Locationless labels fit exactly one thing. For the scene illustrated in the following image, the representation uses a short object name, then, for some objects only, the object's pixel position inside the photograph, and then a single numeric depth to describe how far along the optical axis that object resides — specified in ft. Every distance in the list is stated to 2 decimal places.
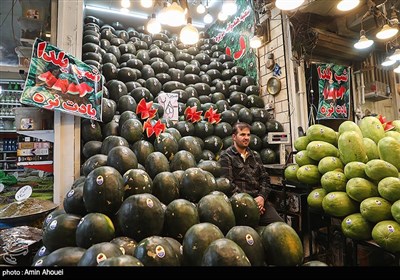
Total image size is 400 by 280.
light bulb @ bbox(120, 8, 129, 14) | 25.06
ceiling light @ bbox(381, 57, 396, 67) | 16.41
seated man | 9.75
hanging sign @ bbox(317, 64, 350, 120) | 16.44
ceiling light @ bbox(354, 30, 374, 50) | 13.37
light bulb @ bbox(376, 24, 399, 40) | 12.22
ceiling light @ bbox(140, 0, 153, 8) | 16.20
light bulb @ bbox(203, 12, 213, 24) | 22.30
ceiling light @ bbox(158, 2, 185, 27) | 10.77
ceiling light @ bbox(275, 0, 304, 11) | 9.29
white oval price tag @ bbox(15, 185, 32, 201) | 7.89
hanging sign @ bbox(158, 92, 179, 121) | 14.19
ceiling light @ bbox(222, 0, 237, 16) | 17.62
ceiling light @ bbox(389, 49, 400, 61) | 14.57
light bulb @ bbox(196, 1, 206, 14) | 21.44
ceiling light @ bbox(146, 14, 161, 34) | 17.04
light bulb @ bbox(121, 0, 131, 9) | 19.18
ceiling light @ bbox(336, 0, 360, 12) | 10.56
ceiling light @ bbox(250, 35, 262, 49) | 16.12
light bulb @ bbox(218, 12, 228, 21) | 20.09
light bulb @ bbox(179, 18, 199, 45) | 12.68
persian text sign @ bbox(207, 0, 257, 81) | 20.03
